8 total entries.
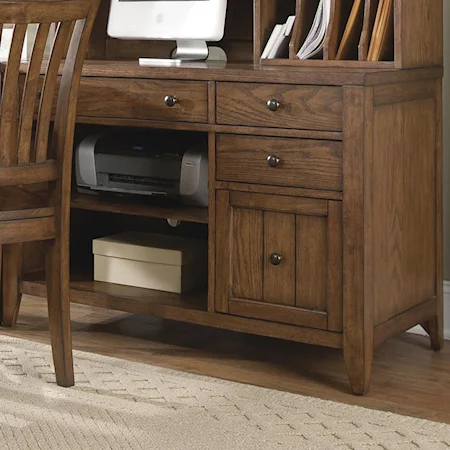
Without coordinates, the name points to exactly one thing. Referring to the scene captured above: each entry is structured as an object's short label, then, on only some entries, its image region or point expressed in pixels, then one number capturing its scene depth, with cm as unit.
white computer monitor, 455
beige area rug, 326
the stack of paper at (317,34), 401
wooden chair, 341
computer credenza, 368
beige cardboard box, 443
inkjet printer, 418
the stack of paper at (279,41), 415
